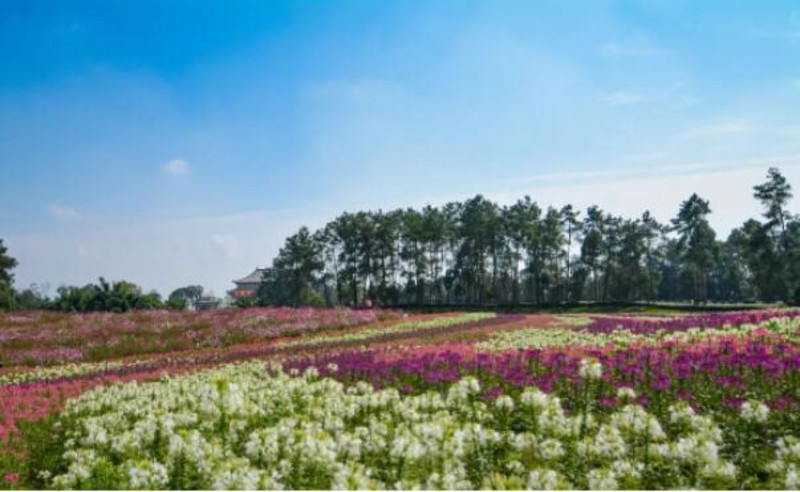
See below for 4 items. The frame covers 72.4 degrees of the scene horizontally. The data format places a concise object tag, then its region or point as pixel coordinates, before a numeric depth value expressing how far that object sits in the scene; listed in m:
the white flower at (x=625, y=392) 7.12
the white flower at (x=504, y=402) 6.33
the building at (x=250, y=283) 124.88
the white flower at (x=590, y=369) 7.52
